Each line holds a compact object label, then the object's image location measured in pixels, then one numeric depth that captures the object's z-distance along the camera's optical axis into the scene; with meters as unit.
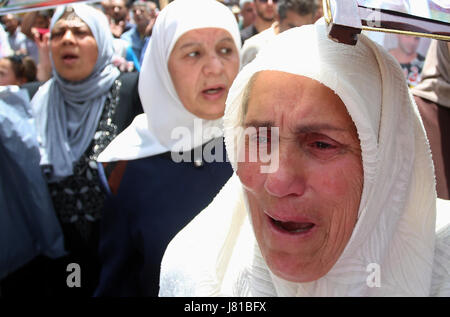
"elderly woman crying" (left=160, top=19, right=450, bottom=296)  1.05
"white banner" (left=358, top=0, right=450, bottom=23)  0.80
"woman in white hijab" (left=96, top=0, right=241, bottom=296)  1.99
